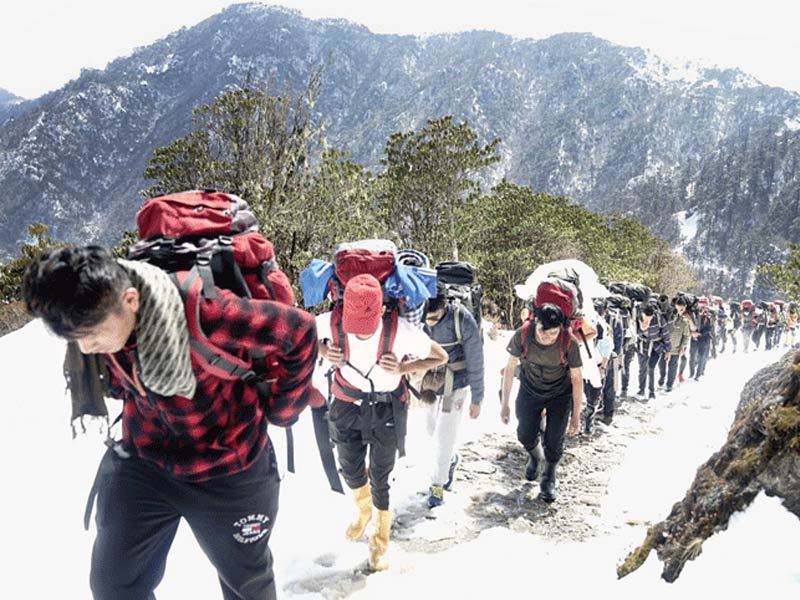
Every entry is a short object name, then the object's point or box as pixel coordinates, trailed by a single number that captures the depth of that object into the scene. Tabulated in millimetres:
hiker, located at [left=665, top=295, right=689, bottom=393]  9984
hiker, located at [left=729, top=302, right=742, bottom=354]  18255
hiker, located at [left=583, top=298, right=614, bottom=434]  5926
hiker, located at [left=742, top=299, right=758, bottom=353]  16952
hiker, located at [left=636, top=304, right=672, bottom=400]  9320
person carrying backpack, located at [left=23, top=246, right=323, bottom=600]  1384
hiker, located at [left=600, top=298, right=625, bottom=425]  6959
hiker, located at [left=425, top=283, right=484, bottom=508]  4020
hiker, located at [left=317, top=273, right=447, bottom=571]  2881
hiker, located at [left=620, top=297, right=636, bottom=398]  8508
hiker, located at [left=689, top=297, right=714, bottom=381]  10865
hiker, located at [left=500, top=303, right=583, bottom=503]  4047
